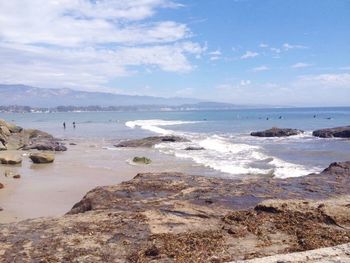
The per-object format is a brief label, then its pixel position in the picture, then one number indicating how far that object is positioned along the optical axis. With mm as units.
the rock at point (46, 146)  36034
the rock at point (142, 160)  26634
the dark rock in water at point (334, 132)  46906
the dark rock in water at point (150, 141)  39000
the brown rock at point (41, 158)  26234
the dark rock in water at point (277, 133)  51031
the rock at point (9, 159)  25266
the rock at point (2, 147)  35225
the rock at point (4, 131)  38325
